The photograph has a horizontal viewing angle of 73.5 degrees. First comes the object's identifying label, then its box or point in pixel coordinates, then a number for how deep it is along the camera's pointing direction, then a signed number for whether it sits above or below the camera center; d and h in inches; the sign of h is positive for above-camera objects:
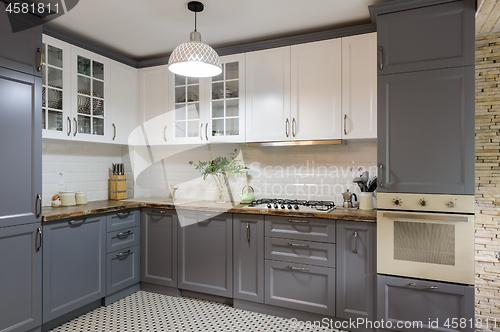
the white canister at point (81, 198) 130.4 -12.7
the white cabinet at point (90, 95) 123.2 +27.5
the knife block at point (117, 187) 148.6 -9.5
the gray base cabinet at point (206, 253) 122.2 -33.0
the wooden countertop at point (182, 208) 103.9 -15.2
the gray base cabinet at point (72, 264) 102.3 -32.5
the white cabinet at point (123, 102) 140.3 +27.8
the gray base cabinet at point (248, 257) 116.9 -32.5
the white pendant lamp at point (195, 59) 90.4 +29.7
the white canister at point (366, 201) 114.4 -12.1
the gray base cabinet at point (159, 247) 132.1 -32.7
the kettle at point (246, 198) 134.3 -13.0
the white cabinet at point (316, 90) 115.8 +26.8
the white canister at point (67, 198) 125.5 -12.1
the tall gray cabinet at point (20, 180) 90.8 -4.1
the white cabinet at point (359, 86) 110.7 +26.8
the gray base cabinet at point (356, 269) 101.7 -32.0
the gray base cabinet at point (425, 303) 89.7 -38.2
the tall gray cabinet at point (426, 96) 89.8 +19.5
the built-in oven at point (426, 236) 89.7 -19.7
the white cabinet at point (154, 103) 146.6 +27.9
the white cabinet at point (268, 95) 123.3 +26.6
